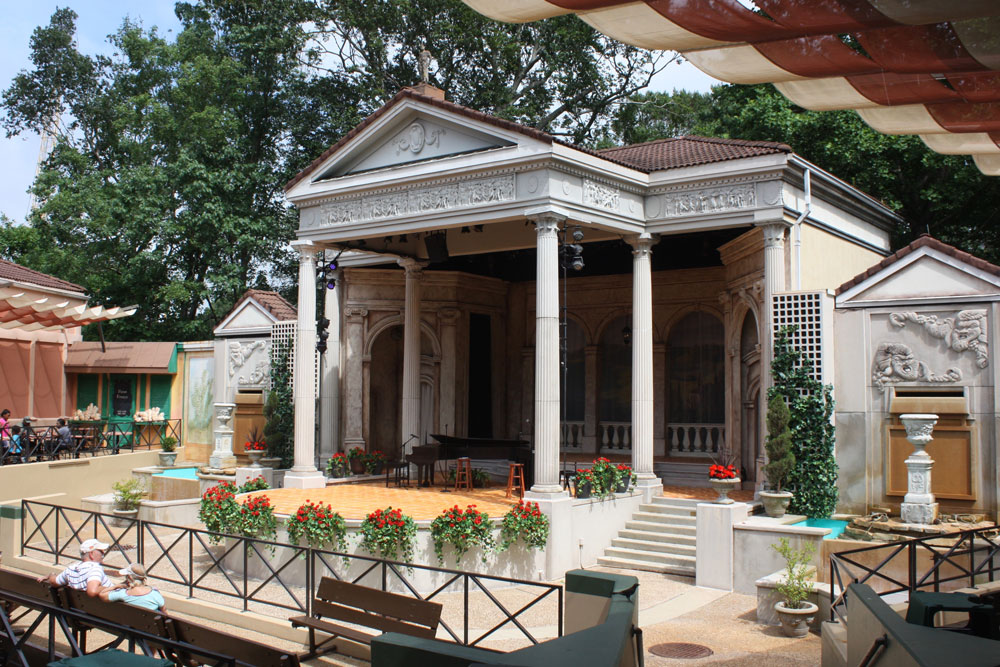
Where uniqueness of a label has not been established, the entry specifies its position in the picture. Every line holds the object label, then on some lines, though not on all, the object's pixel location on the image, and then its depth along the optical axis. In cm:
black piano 1713
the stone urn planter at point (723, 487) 1360
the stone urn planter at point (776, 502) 1413
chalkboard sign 2745
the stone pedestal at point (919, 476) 1294
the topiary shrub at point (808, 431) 1452
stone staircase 1441
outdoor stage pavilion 1539
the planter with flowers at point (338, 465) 1961
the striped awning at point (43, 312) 2194
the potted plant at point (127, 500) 1911
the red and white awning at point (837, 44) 478
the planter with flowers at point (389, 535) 1290
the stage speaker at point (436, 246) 1995
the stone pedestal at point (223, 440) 2150
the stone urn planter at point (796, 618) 1059
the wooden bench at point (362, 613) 876
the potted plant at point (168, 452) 2439
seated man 859
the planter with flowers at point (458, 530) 1312
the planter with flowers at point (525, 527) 1362
